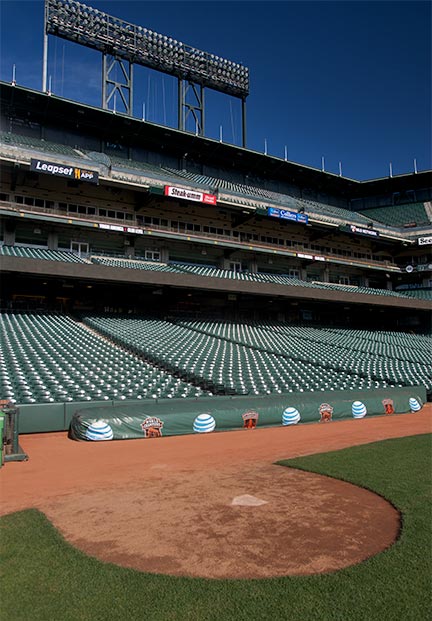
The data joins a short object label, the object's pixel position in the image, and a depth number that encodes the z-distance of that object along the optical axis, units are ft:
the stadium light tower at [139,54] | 107.45
